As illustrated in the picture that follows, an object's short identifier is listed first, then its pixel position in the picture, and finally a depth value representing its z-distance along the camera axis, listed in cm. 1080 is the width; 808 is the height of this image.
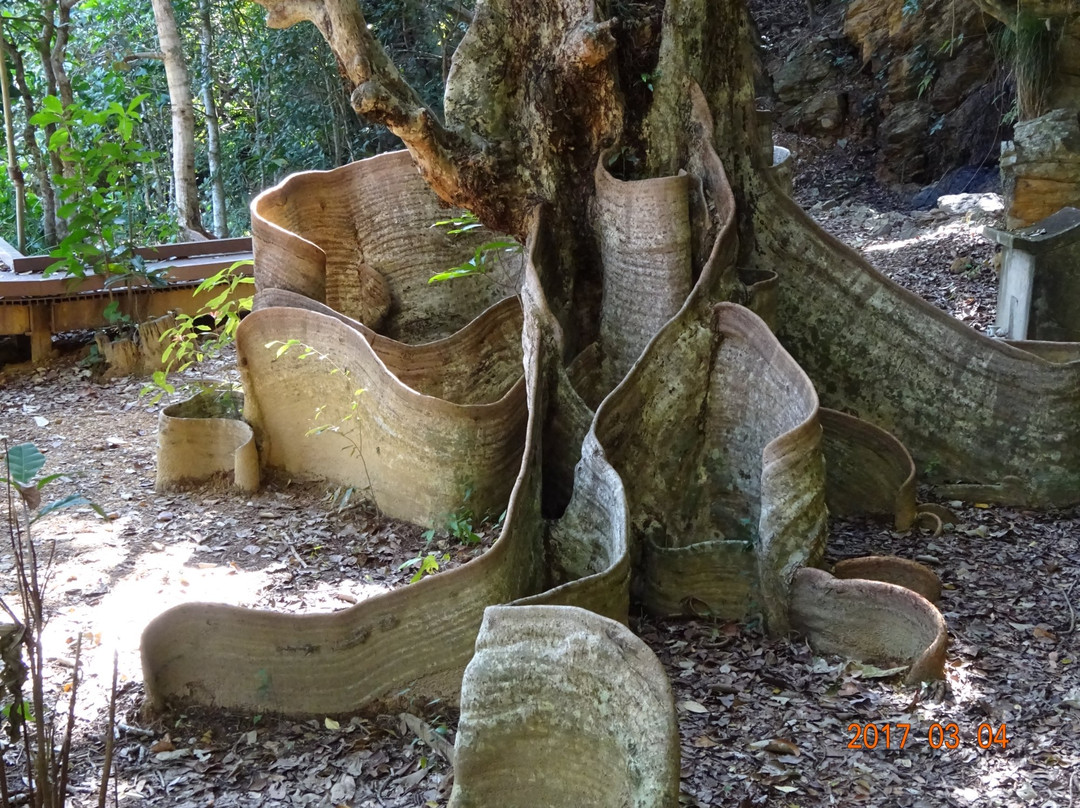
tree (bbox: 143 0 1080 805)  399
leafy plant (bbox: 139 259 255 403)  611
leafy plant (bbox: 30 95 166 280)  775
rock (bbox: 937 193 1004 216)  1045
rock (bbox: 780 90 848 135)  1441
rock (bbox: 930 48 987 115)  1335
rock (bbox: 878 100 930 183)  1341
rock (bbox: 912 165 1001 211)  1220
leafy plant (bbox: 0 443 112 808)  225
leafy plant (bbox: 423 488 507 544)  500
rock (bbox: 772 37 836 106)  1484
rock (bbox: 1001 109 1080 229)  834
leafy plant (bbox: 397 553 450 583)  448
